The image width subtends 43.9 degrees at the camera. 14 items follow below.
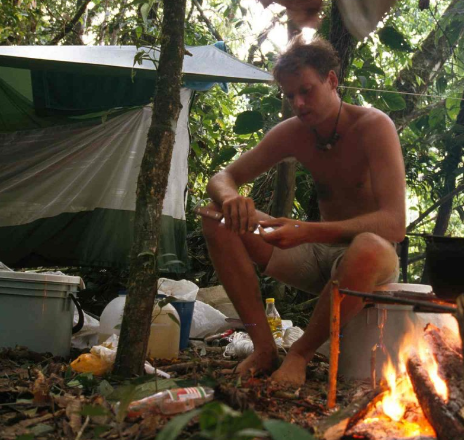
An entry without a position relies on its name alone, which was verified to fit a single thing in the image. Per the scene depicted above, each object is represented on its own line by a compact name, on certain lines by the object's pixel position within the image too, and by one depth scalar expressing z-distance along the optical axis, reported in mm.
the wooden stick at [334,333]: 1784
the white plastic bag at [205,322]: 3646
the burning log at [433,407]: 1433
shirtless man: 2180
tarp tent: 4613
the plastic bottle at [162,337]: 2828
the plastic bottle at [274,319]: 3292
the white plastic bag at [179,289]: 3323
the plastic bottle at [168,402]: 1625
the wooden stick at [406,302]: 1241
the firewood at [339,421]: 1469
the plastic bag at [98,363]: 2291
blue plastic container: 3181
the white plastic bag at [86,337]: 3321
